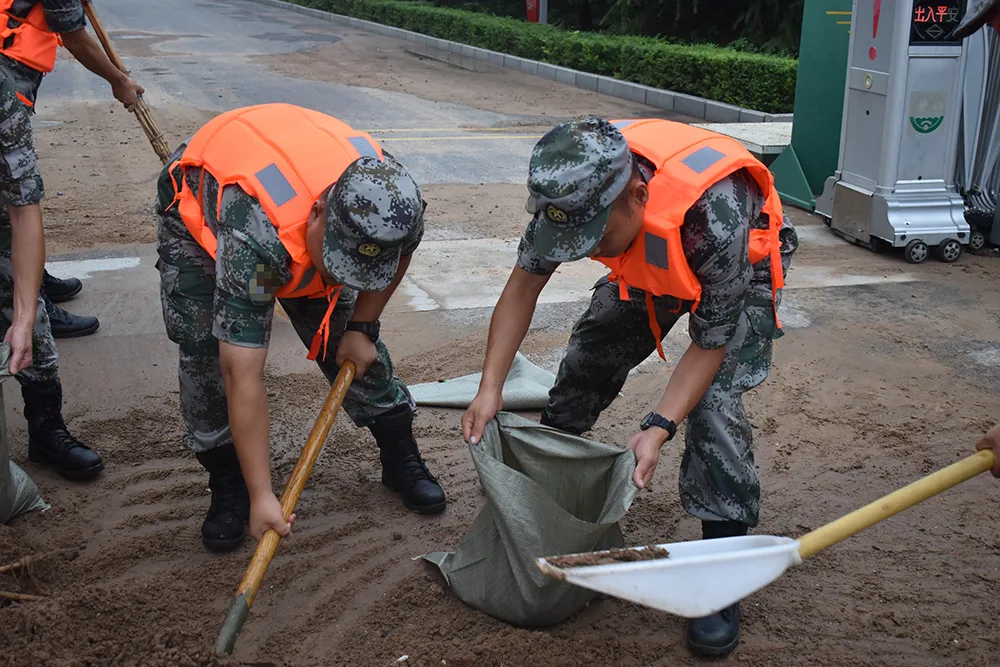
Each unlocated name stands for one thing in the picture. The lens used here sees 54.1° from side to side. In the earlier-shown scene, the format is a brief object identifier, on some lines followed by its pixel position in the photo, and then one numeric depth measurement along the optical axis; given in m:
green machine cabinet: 6.55
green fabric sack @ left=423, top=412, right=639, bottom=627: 2.36
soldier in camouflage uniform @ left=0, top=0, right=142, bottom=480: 2.84
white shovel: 2.03
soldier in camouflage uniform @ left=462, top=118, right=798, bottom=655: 2.01
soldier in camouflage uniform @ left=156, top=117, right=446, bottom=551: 2.11
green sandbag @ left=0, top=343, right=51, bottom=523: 2.84
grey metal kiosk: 5.45
